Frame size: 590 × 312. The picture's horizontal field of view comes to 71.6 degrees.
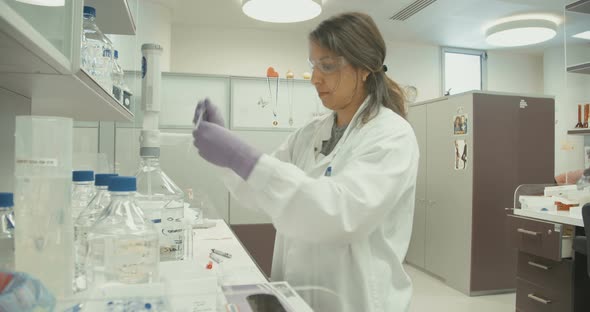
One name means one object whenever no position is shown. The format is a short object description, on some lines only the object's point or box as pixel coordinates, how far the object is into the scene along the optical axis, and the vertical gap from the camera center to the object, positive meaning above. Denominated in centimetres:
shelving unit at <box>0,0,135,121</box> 44 +13
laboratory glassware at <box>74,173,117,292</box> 81 -14
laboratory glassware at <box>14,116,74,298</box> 55 -6
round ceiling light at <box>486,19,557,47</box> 447 +145
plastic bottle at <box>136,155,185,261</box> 100 -13
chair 188 -41
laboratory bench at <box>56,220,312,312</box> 60 -21
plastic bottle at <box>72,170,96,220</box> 89 -8
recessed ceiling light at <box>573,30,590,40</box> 327 +102
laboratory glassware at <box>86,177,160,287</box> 70 -16
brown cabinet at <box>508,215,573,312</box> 230 -62
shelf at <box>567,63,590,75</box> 291 +68
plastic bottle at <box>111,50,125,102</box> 109 +22
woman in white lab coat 85 -5
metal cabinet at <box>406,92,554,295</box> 339 -11
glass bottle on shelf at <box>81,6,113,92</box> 88 +26
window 580 +131
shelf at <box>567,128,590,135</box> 308 +23
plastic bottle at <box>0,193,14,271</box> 63 -12
